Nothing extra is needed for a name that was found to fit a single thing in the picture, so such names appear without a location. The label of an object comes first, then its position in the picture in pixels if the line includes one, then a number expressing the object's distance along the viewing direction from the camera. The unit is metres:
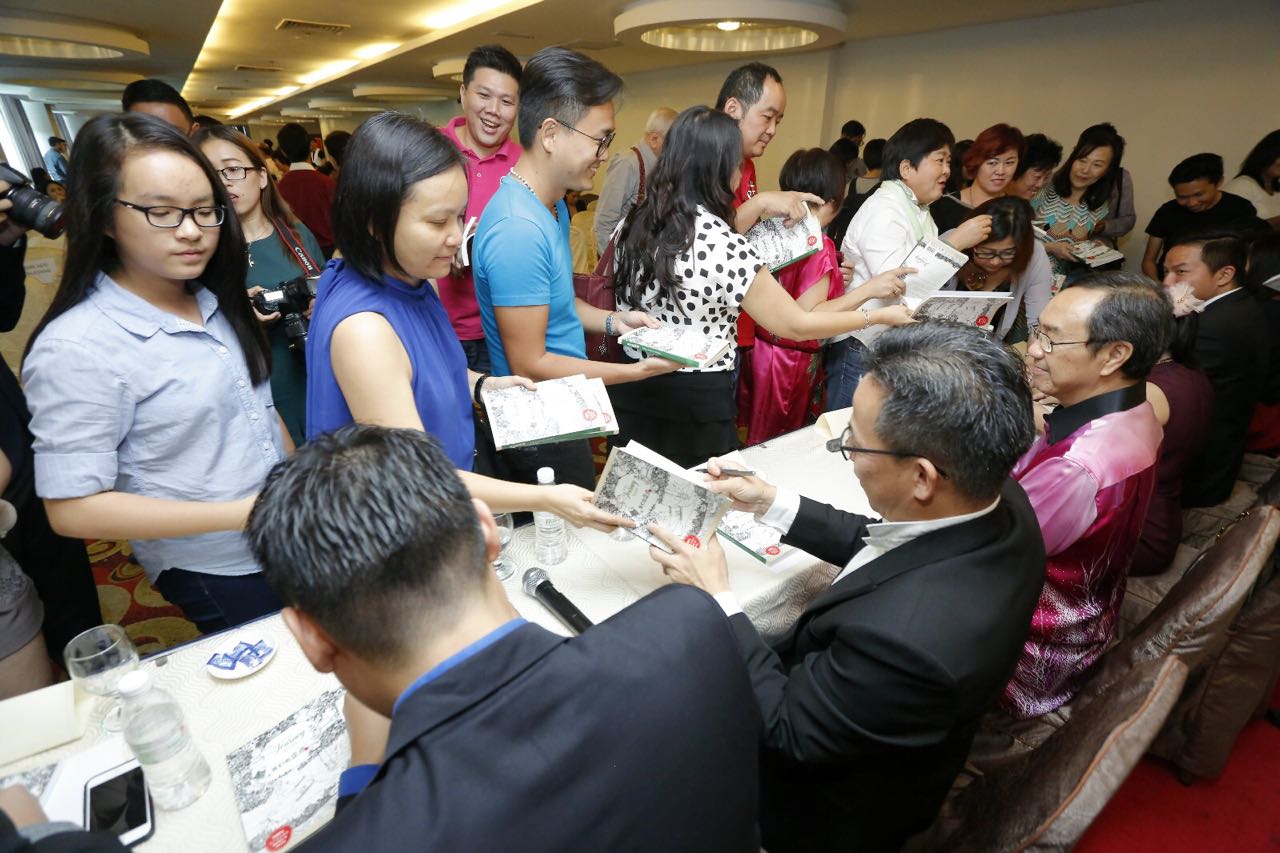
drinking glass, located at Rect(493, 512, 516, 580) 1.32
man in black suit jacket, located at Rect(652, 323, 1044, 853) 0.92
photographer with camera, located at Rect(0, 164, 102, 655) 1.46
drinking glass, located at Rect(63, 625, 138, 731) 1.02
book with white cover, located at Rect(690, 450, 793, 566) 1.44
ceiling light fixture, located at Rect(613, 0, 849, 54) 4.98
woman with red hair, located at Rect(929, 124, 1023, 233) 3.03
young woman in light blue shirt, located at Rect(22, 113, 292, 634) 1.08
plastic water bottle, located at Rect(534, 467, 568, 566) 1.36
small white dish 1.08
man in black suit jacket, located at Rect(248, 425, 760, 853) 0.57
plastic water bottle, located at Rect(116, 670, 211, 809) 0.88
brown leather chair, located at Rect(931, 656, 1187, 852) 0.78
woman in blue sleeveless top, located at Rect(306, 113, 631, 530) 1.15
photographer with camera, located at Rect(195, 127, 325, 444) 1.94
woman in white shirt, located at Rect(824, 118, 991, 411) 2.48
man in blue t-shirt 1.58
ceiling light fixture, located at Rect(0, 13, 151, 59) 5.98
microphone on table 1.18
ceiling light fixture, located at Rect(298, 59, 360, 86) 11.20
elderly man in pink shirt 1.37
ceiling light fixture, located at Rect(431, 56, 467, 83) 9.49
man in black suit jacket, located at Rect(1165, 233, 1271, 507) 2.23
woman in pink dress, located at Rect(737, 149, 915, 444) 2.49
